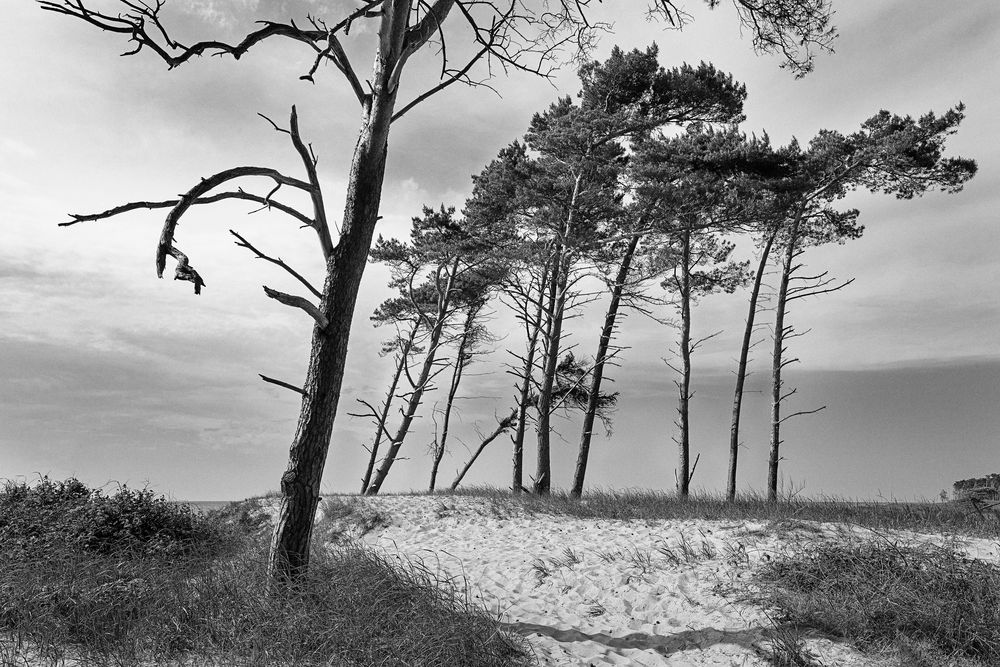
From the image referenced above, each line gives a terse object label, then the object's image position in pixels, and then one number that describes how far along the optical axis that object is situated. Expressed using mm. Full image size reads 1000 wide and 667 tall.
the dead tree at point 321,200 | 5863
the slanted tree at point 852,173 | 16406
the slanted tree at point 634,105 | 16391
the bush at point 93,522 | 8945
